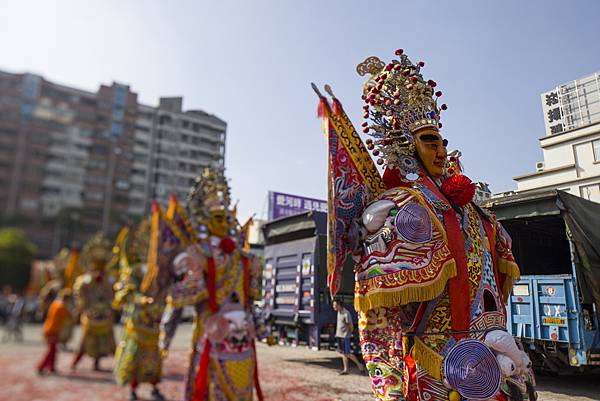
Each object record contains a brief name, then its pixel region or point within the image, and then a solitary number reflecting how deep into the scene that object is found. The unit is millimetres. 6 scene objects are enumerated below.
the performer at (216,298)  3404
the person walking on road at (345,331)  7176
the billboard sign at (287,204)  16938
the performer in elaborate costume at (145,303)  3555
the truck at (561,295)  5449
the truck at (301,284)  8023
